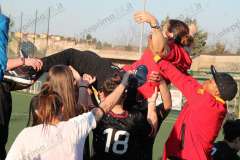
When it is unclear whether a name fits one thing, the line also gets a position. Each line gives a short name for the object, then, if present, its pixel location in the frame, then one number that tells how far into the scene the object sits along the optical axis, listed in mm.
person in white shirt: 3650
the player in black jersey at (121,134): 4824
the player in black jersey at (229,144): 5734
